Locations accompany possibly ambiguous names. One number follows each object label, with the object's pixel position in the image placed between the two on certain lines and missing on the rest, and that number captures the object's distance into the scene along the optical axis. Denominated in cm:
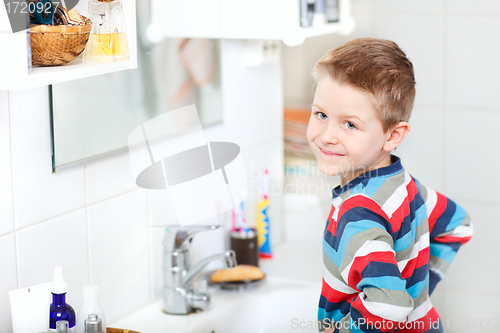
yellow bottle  184
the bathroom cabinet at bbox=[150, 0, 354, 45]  219
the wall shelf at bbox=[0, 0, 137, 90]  168
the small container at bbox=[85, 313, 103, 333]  187
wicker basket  172
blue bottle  186
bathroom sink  217
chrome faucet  218
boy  181
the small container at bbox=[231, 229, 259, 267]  241
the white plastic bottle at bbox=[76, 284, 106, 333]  193
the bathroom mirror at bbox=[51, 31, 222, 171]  198
